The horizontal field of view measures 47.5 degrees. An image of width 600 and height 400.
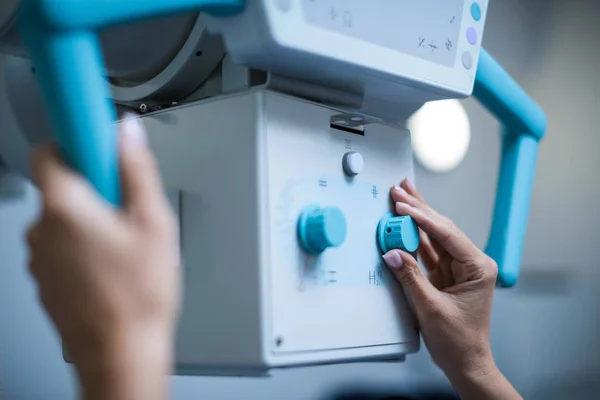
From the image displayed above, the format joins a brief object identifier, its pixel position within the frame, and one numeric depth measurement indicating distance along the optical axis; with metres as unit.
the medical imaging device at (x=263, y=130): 0.43
